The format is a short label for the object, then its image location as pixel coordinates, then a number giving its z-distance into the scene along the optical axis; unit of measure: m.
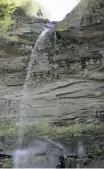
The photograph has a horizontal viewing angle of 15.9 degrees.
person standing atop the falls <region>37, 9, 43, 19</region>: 21.67
